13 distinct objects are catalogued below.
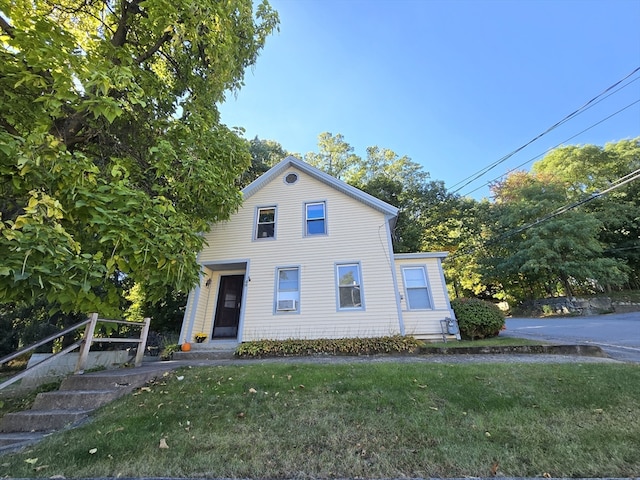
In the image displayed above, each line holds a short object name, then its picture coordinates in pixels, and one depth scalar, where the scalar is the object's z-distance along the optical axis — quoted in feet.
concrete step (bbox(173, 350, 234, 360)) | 25.40
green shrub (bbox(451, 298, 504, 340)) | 29.01
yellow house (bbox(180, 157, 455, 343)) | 28.17
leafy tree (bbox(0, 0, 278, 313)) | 10.28
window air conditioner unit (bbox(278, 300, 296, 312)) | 28.71
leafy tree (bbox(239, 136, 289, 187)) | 54.75
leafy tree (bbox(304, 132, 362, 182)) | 74.13
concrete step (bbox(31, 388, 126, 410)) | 12.46
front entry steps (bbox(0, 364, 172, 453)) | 10.94
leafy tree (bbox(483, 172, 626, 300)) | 65.72
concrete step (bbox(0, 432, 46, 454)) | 9.67
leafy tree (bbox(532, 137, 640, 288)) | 75.46
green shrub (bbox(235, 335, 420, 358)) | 24.67
